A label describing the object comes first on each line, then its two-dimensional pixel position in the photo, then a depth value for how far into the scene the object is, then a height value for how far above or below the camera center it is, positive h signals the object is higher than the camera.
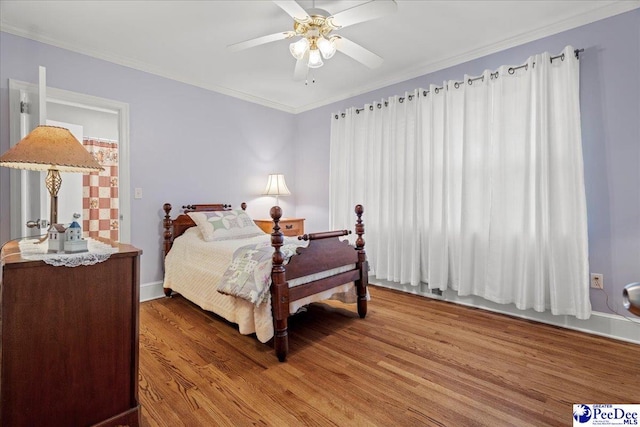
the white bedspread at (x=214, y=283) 2.24 -0.65
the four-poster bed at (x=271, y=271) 2.14 -0.49
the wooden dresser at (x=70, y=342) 1.18 -0.53
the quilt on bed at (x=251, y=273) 2.12 -0.43
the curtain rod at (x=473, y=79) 2.51 +1.29
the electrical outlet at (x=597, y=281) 2.46 -0.55
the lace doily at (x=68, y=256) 1.26 -0.18
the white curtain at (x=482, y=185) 2.53 +0.27
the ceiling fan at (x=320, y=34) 1.84 +1.22
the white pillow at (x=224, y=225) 3.26 -0.13
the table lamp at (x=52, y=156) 1.47 +0.28
